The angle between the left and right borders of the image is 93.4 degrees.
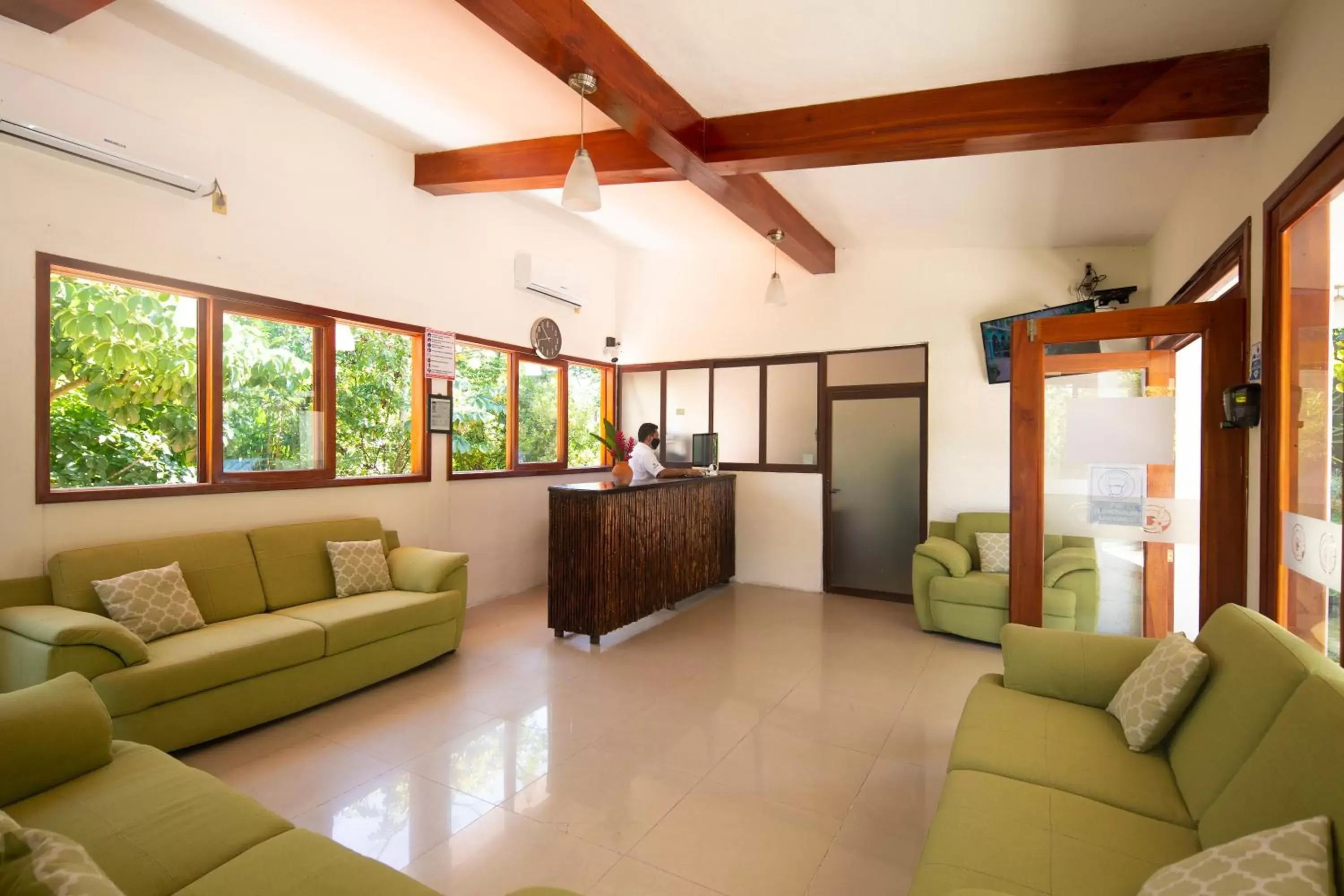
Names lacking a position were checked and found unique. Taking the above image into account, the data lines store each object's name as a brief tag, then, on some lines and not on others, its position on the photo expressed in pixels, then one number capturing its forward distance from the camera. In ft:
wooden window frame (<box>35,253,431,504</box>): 10.15
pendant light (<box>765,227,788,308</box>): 17.51
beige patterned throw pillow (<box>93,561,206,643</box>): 9.89
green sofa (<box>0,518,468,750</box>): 8.65
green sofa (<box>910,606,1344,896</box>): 4.58
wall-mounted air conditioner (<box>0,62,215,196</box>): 9.41
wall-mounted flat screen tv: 17.35
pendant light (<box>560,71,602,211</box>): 9.57
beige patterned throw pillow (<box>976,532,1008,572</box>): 16.10
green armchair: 14.98
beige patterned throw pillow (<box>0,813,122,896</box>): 3.37
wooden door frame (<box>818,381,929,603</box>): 18.80
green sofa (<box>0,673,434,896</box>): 4.73
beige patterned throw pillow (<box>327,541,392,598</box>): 13.20
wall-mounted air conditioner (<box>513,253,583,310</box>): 19.06
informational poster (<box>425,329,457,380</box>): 16.49
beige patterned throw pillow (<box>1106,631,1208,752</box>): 6.58
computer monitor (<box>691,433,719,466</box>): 20.52
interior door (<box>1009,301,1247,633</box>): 9.55
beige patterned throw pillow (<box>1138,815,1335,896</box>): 3.55
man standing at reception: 18.37
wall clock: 19.95
